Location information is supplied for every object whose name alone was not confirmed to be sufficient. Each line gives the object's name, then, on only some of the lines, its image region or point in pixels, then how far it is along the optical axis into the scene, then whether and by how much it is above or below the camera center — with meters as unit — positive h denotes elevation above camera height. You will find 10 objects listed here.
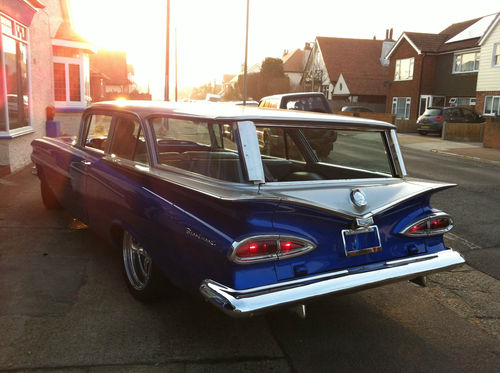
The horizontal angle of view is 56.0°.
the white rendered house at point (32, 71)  9.50 +0.70
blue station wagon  2.78 -0.70
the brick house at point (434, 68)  32.78 +3.02
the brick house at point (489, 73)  28.39 +2.30
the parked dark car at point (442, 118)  26.00 -0.42
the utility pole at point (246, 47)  30.51 +3.60
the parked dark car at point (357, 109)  34.66 -0.21
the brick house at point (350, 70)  45.91 +3.72
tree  53.03 +2.80
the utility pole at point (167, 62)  23.80 +1.88
